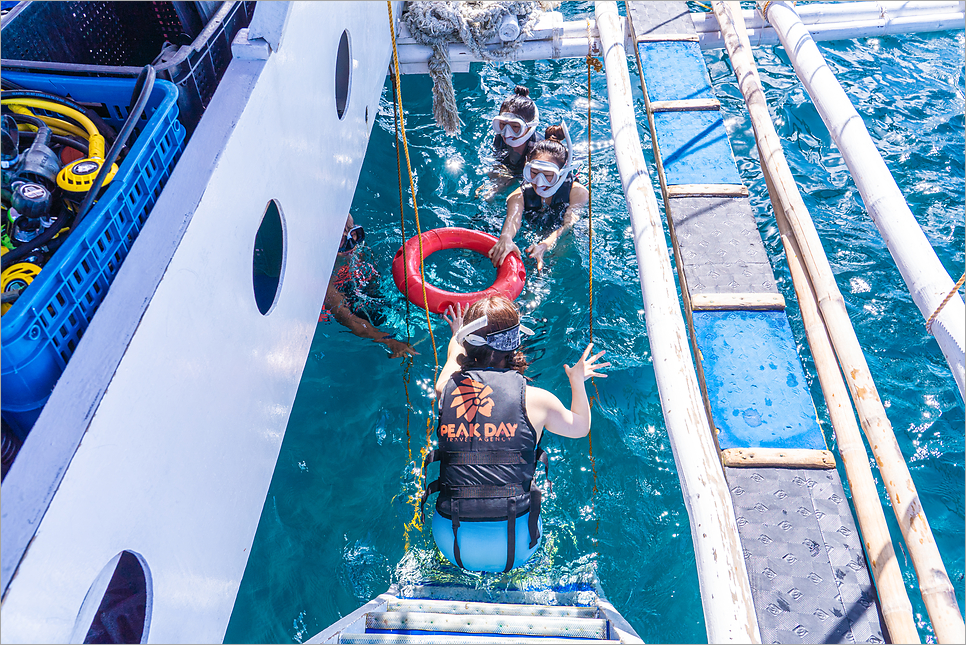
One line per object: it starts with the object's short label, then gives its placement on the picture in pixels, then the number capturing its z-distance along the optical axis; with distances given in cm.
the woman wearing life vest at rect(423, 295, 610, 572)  300
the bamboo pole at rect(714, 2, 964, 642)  231
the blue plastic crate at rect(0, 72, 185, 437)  195
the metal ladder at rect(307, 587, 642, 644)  273
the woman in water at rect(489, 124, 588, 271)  481
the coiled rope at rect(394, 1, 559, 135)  624
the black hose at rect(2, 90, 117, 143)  273
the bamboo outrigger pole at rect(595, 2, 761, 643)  198
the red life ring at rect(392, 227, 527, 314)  453
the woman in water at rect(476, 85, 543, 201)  498
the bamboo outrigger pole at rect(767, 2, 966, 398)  229
